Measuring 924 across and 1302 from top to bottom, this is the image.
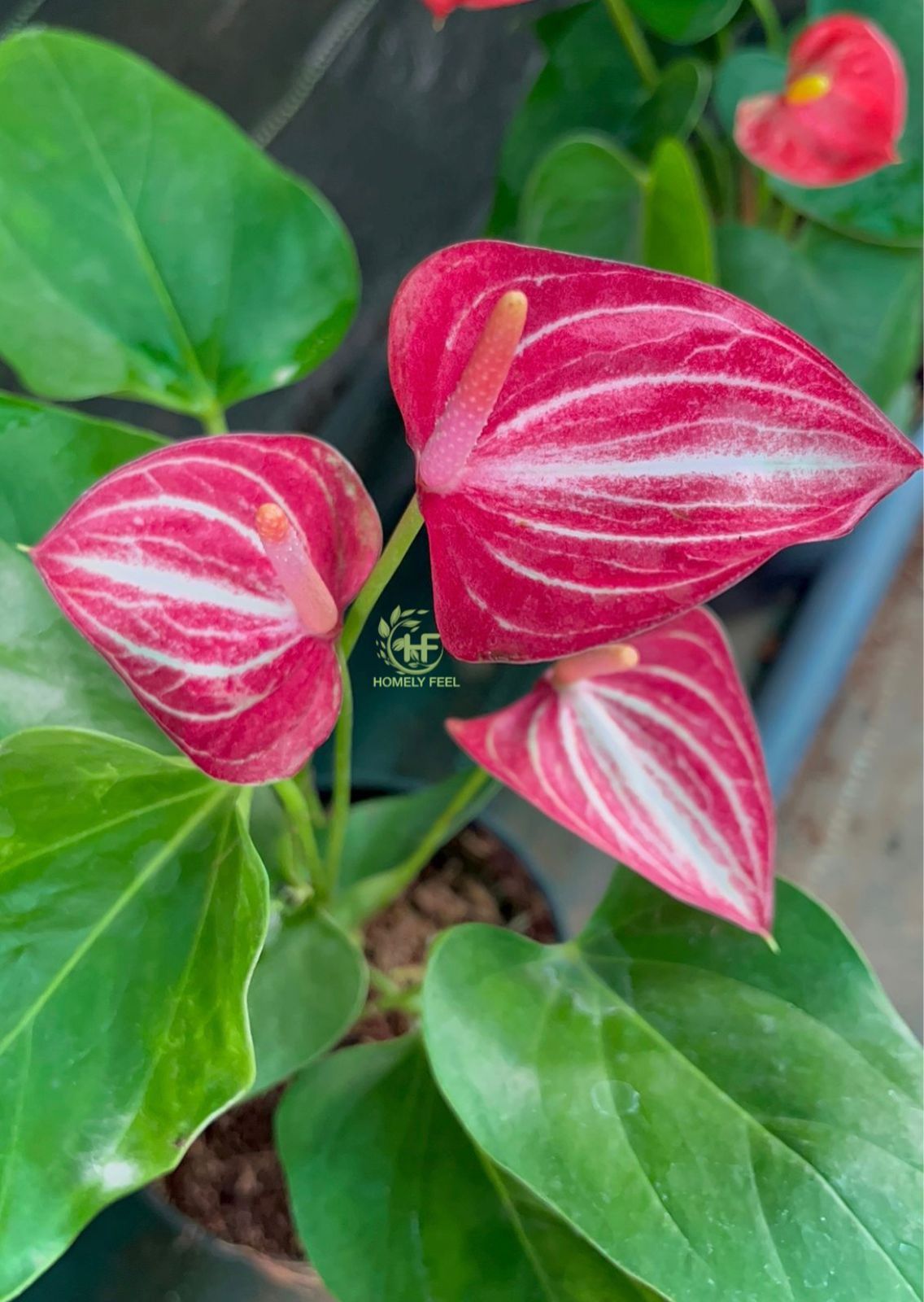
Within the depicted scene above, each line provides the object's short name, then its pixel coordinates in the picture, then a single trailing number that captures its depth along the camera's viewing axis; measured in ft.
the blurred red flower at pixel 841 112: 2.09
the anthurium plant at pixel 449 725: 1.02
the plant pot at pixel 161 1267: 1.70
